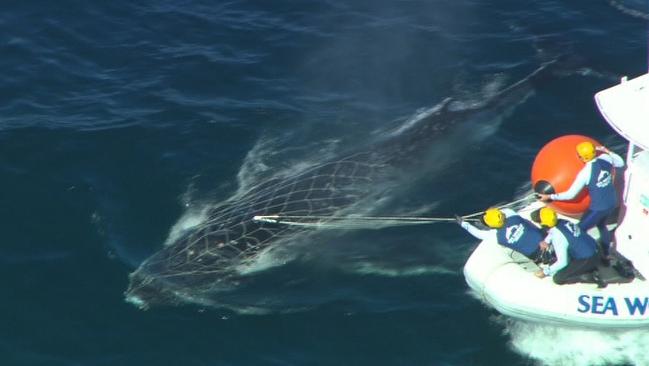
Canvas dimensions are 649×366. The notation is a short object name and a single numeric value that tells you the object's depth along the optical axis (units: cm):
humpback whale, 2725
